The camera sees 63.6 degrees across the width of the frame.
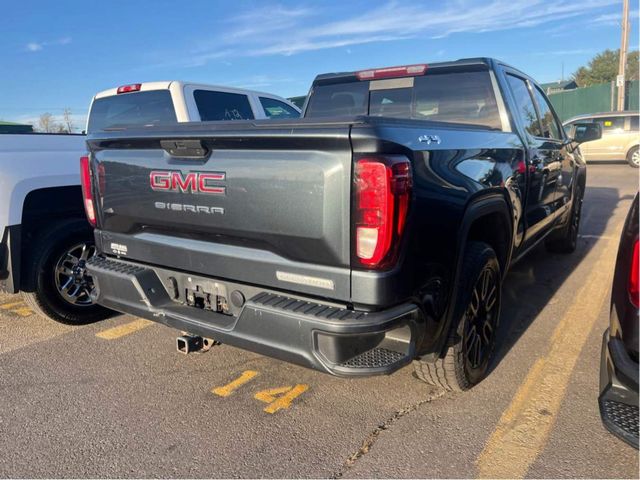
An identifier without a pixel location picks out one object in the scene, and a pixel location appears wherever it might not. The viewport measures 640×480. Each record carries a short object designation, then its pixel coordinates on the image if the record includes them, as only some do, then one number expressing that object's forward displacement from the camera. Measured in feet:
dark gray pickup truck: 7.02
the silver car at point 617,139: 51.26
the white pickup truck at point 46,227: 11.62
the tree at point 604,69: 169.68
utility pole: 71.31
